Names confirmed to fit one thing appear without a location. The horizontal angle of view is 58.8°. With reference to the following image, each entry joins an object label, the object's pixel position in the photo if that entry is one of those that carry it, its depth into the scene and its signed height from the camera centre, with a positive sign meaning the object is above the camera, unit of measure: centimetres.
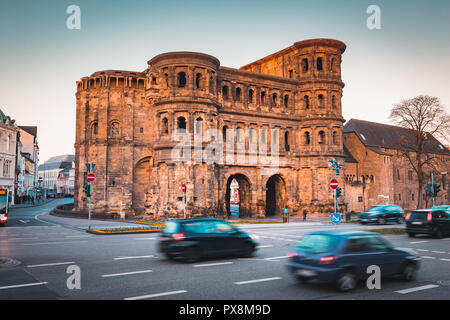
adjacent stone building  5612 +356
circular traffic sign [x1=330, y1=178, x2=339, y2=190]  1925 +41
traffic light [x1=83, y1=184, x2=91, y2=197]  2544 +23
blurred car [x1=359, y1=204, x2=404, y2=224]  3080 -175
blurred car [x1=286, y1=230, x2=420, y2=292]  890 -154
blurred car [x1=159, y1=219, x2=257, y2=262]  1288 -157
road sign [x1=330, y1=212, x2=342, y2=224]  1706 -110
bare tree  4744 +912
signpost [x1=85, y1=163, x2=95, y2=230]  2497 +85
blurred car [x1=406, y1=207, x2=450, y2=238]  2073 -159
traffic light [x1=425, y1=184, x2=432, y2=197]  3145 +27
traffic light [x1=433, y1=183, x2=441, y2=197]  3106 +26
